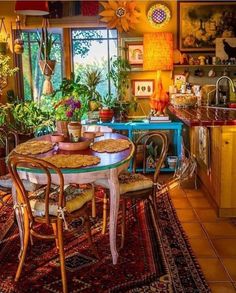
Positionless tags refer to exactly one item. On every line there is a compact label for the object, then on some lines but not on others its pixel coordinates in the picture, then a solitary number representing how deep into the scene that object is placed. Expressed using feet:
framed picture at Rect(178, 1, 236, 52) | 16.05
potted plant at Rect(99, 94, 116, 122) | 15.70
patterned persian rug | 8.01
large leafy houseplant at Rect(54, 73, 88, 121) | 16.48
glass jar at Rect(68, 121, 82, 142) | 9.63
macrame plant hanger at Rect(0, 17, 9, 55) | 16.82
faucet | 13.47
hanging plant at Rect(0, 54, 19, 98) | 16.06
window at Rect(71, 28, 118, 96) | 17.80
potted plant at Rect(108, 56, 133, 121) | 16.29
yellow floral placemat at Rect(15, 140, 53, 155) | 9.20
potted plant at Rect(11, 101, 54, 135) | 16.60
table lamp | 15.62
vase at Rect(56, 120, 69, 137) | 10.25
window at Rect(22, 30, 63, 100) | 18.02
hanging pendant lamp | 11.46
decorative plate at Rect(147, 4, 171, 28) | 16.05
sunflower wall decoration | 15.88
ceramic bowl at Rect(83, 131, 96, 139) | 10.42
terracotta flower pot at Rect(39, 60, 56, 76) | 14.87
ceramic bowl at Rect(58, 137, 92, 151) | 9.45
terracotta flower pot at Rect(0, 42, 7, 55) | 16.79
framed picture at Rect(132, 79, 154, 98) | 16.79
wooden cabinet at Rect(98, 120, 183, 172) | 15.55
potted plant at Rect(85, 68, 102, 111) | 16.63
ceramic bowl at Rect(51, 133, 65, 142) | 9.98
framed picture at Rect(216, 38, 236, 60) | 15.84
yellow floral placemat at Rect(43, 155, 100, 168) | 8.02
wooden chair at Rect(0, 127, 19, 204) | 10.27
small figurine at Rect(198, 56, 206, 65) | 16.07
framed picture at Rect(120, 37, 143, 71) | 16.43
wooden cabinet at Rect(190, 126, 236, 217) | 11.14
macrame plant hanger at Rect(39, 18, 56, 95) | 15.01
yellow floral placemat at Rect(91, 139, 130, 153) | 9.40
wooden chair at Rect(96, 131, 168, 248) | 9.54
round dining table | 7.87
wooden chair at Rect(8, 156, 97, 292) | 7.41
